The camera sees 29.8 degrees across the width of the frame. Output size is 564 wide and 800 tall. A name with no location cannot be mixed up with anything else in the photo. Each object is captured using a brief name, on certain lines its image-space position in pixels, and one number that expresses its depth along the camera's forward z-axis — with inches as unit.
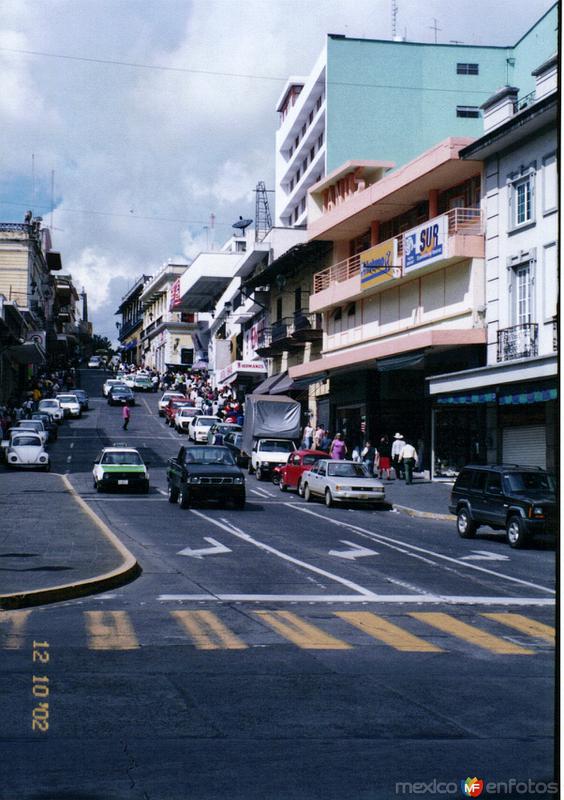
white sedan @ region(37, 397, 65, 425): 2588.6
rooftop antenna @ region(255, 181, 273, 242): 3107.8
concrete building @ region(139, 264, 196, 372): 4953.3
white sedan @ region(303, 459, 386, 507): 1251.8
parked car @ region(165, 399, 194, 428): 2667.3
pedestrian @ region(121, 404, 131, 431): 2508.7
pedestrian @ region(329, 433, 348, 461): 1651.9
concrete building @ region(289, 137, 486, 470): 1439.5
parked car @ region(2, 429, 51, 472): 1694.1
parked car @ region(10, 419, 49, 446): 2012.8
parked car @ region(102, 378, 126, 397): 3352.9
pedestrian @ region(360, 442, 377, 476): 1615.4
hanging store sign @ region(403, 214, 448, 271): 1437.0
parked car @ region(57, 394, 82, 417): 2795.3
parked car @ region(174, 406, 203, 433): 2493.8
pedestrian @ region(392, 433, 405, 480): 1579.7
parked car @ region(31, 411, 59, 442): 2208.9
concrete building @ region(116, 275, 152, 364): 6299.2
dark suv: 892.0
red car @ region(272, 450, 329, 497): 1435.8
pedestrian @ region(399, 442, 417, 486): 1505.9
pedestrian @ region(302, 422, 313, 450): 1907.0
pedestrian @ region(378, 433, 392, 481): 1612.9
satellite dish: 4384.6
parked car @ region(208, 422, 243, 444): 2012.8
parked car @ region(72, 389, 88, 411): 2987.2
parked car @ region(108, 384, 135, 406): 3149.6
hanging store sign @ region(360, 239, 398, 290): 1637.6
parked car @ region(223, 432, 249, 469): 1804.9
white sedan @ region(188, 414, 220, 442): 2225.6
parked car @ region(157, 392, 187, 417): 2860.2
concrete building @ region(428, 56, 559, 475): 1230.3
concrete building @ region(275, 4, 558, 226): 2317.9
